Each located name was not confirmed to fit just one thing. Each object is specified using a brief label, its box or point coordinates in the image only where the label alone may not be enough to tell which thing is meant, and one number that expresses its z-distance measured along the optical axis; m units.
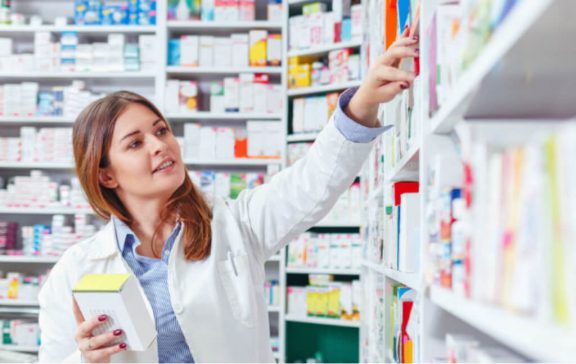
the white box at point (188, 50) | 5.15
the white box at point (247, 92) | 5.10
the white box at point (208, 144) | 5.08
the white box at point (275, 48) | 5.10
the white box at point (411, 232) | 1.61
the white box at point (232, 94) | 5.12
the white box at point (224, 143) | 5.08
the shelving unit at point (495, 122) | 0.58
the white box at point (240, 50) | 5.17
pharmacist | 1.84
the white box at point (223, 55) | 5.19
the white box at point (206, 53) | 5.18
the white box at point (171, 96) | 5.10
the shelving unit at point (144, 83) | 5.07
